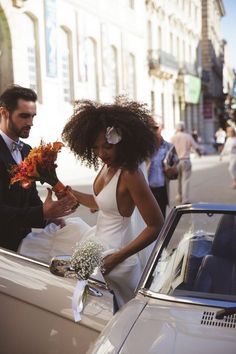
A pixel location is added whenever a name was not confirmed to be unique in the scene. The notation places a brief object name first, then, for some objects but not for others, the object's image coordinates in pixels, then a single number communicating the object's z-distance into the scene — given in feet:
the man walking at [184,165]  40.68
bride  10.70
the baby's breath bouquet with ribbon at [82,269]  9.01
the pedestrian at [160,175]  24.74
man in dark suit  10.85
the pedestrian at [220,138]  117.22
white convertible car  8.11
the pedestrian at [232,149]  50.11
